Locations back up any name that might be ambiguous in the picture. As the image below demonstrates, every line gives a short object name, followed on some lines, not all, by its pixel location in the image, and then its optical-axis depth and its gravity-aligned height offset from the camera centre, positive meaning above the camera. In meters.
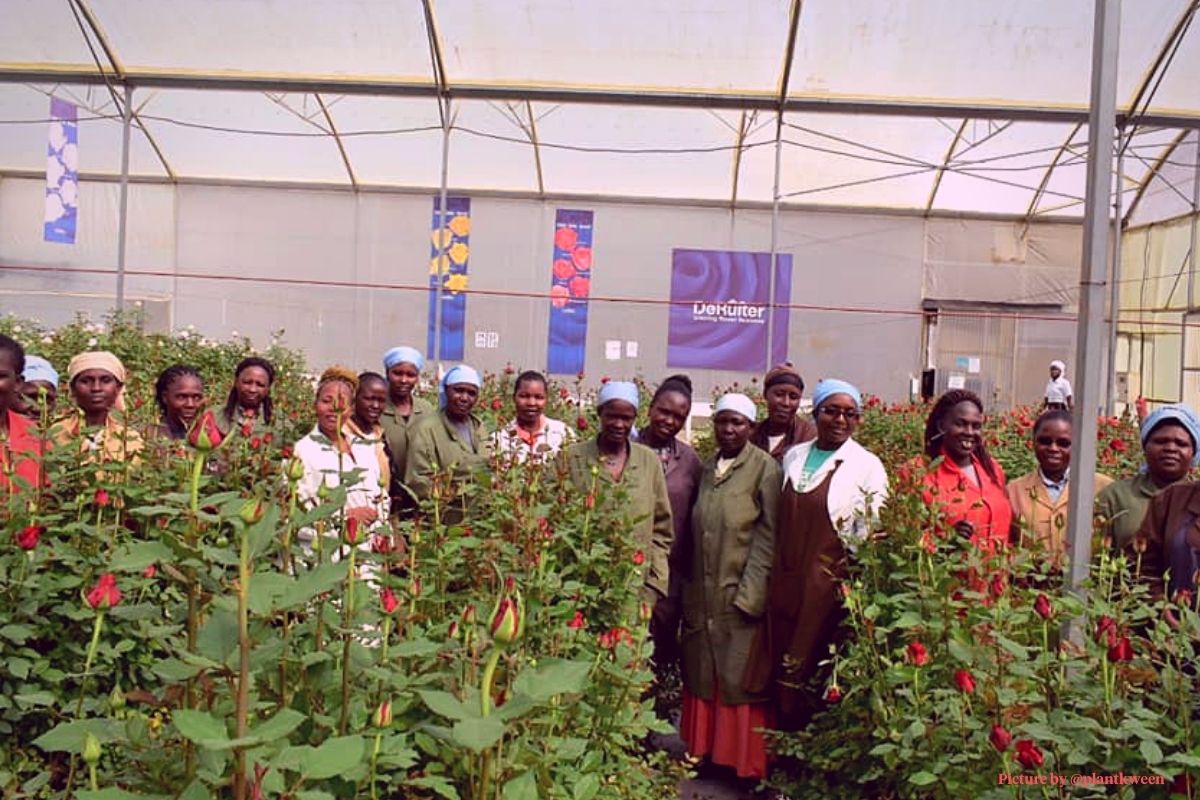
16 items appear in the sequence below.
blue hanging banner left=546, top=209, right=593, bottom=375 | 16.42 +1.64
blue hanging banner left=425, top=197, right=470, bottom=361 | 16.34 +1.79
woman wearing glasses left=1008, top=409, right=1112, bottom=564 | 3.51 -0.23
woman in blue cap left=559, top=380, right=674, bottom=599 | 3.54 -0.28
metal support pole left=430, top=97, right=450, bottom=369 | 11.11 +2.41
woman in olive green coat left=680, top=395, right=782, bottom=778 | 3.79 -0.74
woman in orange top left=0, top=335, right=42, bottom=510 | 2.14 -0.19
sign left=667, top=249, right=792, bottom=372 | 16.02 +1.32
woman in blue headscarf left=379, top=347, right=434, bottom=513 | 4.61 -0.12
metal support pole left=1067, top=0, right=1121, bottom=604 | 2.48 +0.31
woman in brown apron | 3.58 -0.53
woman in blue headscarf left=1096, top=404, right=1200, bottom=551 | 3.16 -0.15
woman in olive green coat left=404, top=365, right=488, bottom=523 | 4.12 -0.22
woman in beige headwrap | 3.38 -0.06
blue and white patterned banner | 12.50 +2.42
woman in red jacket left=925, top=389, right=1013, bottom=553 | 3.37 -0.20
